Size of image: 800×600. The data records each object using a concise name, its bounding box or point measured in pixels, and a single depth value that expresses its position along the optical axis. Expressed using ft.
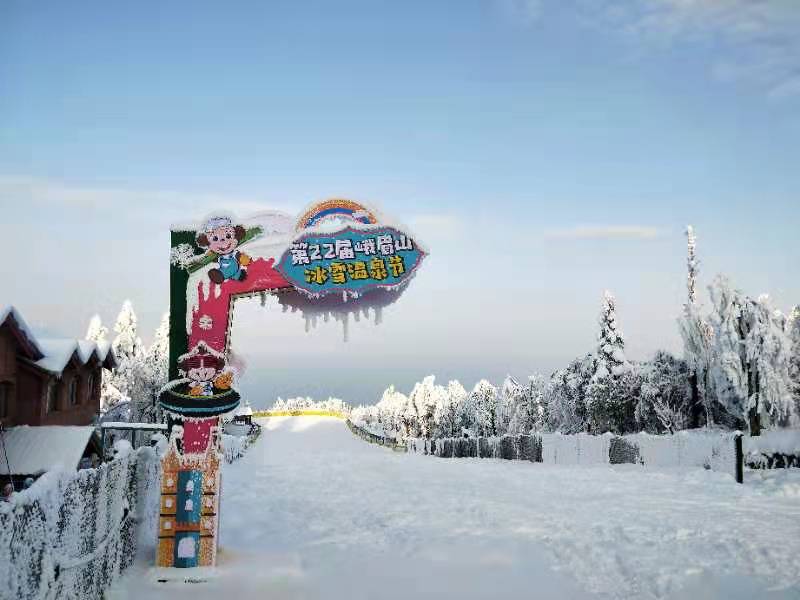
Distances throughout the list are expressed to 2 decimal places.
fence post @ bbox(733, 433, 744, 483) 58.39
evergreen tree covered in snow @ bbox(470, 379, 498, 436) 232.94
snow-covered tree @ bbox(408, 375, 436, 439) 290.56
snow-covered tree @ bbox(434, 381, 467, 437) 264.15
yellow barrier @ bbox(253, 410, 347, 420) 209.61
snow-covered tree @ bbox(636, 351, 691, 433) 115.44
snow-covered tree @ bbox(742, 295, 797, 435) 87.92
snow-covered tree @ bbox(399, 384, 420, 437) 298.56
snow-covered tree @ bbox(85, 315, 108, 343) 201.17
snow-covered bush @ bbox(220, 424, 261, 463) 83.05
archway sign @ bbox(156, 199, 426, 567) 34.58
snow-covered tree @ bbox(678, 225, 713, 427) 102.22
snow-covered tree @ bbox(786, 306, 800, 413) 90.63
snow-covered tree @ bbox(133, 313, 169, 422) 165.99
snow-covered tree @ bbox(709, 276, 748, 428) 89.92
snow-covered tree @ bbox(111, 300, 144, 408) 179.01
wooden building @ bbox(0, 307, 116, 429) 59.82
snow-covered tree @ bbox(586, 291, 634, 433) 131.64
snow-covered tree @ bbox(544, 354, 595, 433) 141.59
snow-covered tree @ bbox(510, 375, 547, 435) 196.75
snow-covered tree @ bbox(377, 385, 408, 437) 323.37
